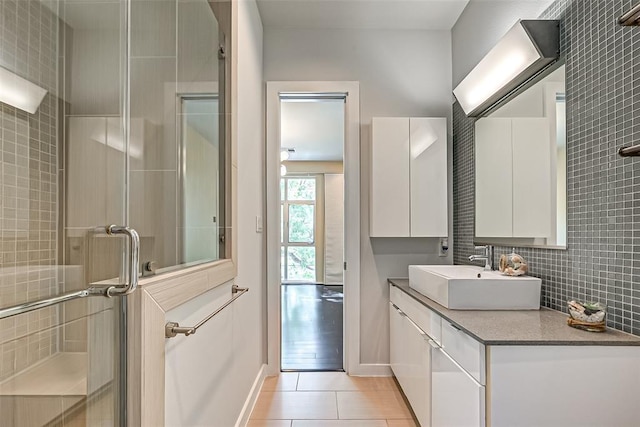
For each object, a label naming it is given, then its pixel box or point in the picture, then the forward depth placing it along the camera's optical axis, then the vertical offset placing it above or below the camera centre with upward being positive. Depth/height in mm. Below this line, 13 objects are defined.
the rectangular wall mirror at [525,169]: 1750 +239
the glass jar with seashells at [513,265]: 1923 -263
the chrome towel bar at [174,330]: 1104 -336
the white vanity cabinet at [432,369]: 1404 -716
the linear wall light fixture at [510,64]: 1747 +779
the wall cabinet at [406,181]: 2879 +242
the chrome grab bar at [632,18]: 1050 +546
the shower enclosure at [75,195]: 741 +42
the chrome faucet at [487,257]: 2298 -257
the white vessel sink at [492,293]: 1777 -365
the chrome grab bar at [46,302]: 687 -178
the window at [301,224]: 8086 -222
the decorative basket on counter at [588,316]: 1343 -360
